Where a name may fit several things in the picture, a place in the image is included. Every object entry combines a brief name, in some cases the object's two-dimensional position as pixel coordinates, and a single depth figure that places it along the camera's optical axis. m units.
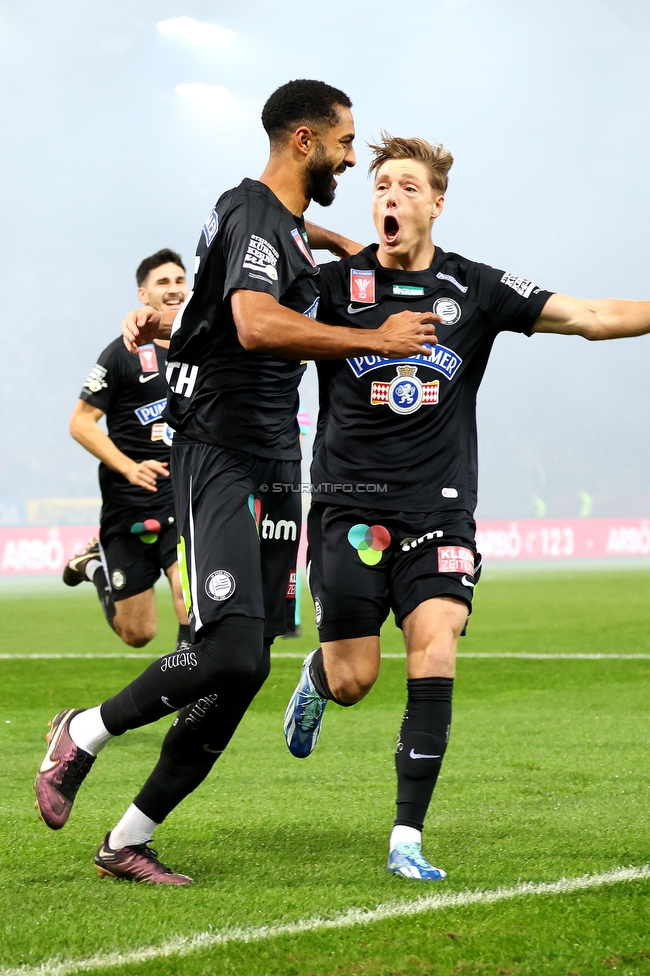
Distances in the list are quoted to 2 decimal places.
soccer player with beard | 7.06
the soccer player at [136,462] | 15.56
